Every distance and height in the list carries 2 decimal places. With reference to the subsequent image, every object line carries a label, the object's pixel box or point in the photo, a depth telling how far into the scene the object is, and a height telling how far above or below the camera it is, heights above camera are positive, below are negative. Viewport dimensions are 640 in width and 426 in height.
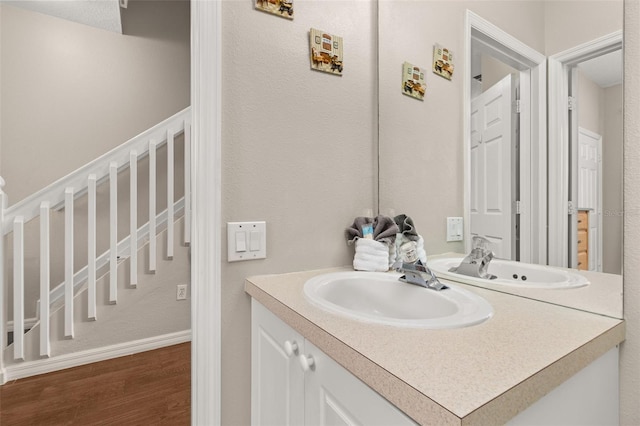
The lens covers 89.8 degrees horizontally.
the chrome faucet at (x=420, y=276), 0.82 -0.17
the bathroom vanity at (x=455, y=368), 0.40 -0.22
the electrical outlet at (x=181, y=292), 2.34 -0.59
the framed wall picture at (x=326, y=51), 1.09 +0.56
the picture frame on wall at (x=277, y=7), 1.01 +0.65
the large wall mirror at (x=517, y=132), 0.66 +0.21
